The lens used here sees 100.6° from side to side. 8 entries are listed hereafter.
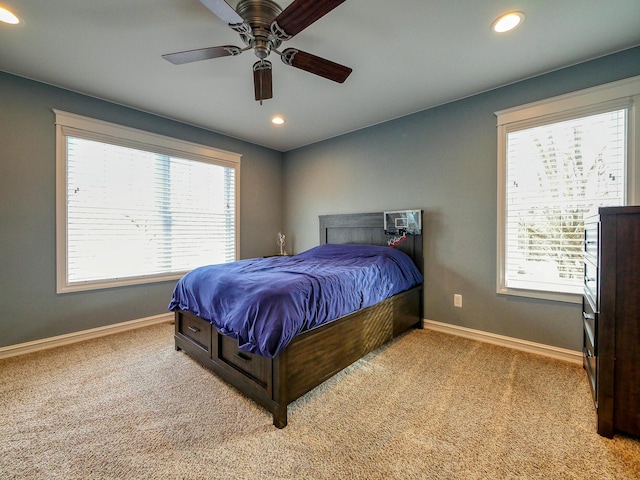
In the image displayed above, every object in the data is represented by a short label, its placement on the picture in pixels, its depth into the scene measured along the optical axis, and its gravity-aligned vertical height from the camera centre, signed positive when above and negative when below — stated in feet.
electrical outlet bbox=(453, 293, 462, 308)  9.17 -2.16
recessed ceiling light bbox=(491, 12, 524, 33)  5.56 +4.67
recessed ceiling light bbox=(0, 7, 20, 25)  5.45 +4.67
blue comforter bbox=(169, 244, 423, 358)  4.97 -1.26
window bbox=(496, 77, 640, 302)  6.72 +1.66
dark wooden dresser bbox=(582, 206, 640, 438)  4.39 -1.41
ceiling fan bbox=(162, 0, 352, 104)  4.37 +3.87
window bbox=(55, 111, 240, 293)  8.68 +1.30
